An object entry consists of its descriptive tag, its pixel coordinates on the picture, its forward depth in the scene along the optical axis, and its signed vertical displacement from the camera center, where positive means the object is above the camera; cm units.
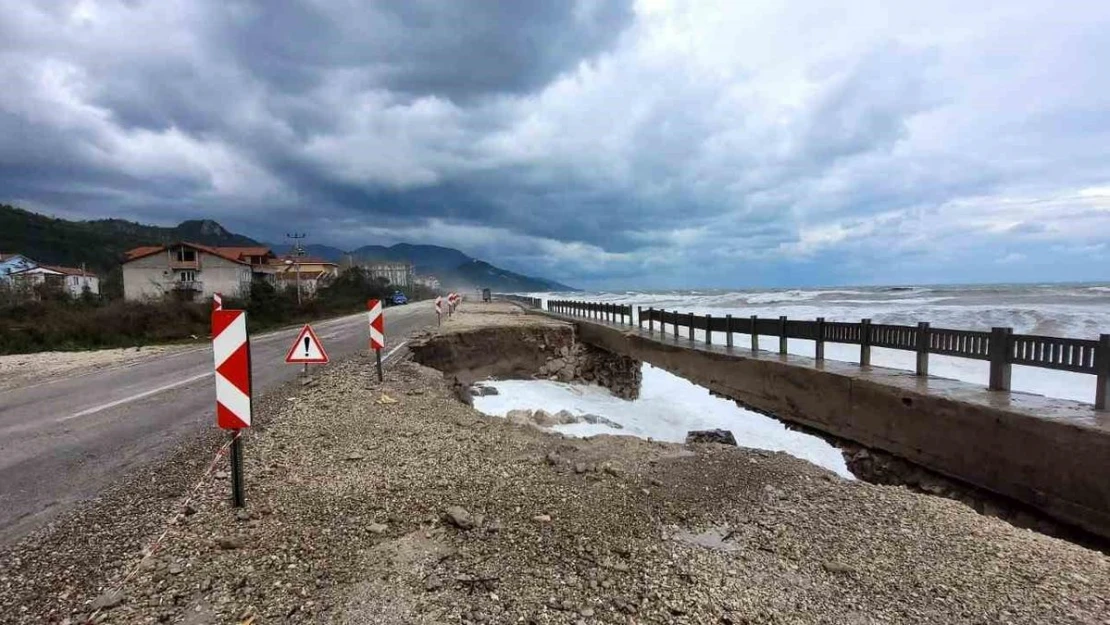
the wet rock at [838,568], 334 -166
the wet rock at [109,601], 288 -158
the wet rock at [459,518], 379 -155
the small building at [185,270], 5484 +177
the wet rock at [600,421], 1150 -277
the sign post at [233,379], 414 -66
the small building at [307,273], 6725 +204
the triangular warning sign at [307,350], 852 -94
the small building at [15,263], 6272 +309
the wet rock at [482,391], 1423 -268
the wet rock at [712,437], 795 -215
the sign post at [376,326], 1015 -71
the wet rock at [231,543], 349 -155
